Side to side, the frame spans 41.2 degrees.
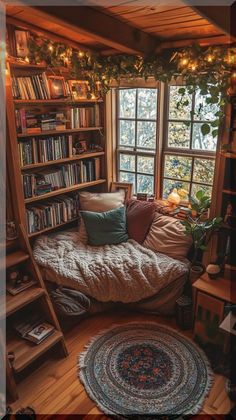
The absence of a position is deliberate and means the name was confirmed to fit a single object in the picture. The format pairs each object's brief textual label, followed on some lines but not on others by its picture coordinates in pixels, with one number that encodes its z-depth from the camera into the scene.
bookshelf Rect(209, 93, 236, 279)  2.42
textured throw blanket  2.69
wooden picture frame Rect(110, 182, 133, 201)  3.60
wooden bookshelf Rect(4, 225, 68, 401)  2.16
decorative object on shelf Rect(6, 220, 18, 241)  2.60
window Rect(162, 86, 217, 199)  3.03
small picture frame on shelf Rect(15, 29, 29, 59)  2.60
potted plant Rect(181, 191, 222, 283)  2.62
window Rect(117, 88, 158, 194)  3.35
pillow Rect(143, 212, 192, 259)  2.92
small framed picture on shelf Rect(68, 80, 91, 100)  3.20
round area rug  2.06
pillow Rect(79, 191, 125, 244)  3.38
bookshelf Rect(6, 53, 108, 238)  2.75
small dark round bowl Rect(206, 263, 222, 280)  2.52
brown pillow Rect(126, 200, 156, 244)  3.20
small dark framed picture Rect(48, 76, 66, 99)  2.99
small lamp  3.20
